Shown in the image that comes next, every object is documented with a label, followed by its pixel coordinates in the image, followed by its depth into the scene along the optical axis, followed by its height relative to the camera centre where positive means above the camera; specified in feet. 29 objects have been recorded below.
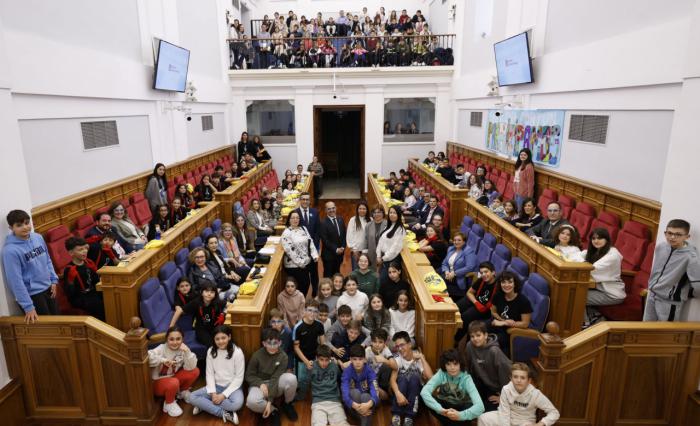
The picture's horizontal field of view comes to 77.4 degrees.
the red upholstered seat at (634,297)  15.05 -6.41
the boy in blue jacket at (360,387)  12.40 -7.87
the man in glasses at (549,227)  18.80 -5.07
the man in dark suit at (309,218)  21.62 -5.07
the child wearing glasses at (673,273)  11.84 -4.30
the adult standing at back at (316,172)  42.82 -5.65
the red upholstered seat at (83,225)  18.89 -4.84
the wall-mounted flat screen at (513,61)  26.94 +3.43
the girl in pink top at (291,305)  16.33 -7.01
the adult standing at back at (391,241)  19.25 -5.53
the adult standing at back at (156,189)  25.57 -4.38
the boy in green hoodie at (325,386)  12.82 -8.10
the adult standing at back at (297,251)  18.75 -5.81
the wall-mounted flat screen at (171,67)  27.17 +2.98
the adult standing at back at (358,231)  20.71 -5.48
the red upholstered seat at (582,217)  21.21 -4.95
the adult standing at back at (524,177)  26.73 -3.81
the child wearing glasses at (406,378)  12.56 -7.60
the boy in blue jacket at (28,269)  12.19 -4.41
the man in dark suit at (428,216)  24.77 -5.86
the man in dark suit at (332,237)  20.90 -5.82
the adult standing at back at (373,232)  20.68 -5.49
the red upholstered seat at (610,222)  19.40 -4.79
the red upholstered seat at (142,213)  23.79 -5.41
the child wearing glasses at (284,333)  13.64 -7.21
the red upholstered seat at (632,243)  17.12 -5.08
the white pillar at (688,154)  11.89 -1.08
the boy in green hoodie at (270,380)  12.80 -7.86
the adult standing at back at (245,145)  44.06 -3.11
